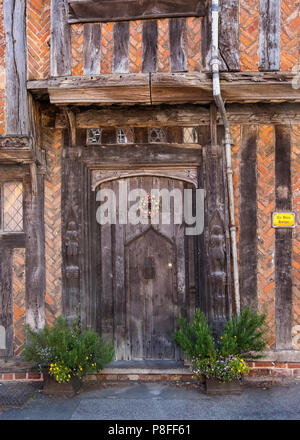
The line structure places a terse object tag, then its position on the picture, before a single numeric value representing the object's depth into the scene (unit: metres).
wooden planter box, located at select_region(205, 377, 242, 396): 4.63
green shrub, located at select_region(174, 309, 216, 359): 4.55
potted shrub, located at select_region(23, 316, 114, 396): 4.57
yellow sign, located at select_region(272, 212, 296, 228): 5.20
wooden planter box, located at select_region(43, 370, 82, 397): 4.67
